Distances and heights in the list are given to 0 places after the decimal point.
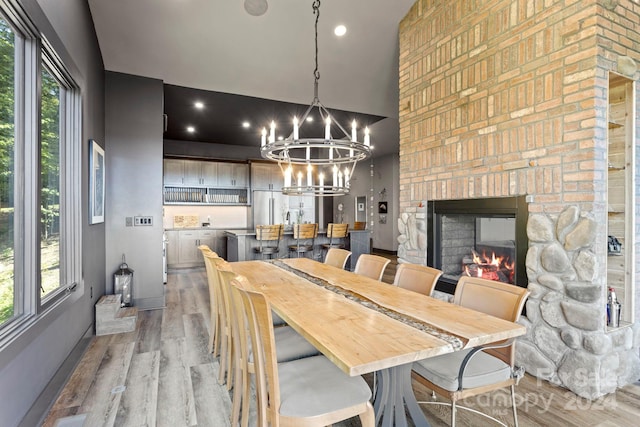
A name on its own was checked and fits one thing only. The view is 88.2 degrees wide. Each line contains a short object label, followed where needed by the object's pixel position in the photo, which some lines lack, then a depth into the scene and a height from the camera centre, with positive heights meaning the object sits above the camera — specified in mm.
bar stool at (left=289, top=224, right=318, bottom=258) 5855 -412
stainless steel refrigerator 8445 +137
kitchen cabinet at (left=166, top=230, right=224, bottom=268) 7223 -709
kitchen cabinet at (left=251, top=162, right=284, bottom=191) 8406 +949
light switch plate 4203 -83
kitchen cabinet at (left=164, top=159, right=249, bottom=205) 7766 +760
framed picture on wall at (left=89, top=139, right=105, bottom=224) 3195 +327
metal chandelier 2436 +512
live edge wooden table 1232 -510
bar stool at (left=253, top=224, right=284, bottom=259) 5500 -434
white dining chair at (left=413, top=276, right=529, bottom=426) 1549 -766
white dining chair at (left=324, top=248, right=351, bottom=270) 3316 -457
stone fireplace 2199 +463
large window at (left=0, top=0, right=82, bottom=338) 1652 +217
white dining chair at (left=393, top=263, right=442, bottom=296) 2217 -459
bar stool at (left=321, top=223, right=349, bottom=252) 6121 -413
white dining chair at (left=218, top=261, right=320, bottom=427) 1668 -774
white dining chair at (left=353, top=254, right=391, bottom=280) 2742 -457
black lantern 3980 -847
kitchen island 5719 -578
